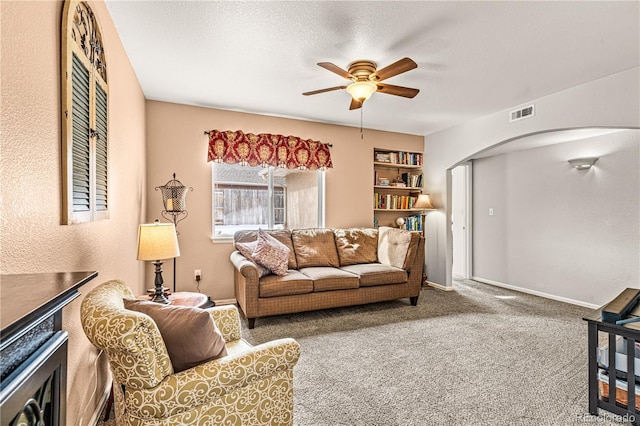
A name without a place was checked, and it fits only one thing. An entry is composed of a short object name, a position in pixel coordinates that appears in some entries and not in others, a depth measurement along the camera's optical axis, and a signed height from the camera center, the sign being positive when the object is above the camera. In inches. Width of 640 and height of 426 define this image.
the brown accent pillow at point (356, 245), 168.2 -17.1
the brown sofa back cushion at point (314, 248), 159.2 -17.3
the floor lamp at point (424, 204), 193.5 +5.6
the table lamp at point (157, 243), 86.0 -7.7
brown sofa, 129.7 -26.7
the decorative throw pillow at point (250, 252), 134.1 -16.7
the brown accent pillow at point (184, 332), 50.3 -18.8
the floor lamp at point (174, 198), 133.0 +7.0
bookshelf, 201.8 +17.3
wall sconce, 159.8 +25.2
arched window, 53.2 +19.0
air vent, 142.5 +45.4
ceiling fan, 97.5 +43.6
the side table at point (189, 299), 93.9 -25.8
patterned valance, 158.2 +33.4
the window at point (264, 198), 165.8 +8.6
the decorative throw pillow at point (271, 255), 135.9 -17.7
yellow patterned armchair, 43.4 -25.1
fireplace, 21.5 -10.7
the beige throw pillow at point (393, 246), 159.8 -16.8
